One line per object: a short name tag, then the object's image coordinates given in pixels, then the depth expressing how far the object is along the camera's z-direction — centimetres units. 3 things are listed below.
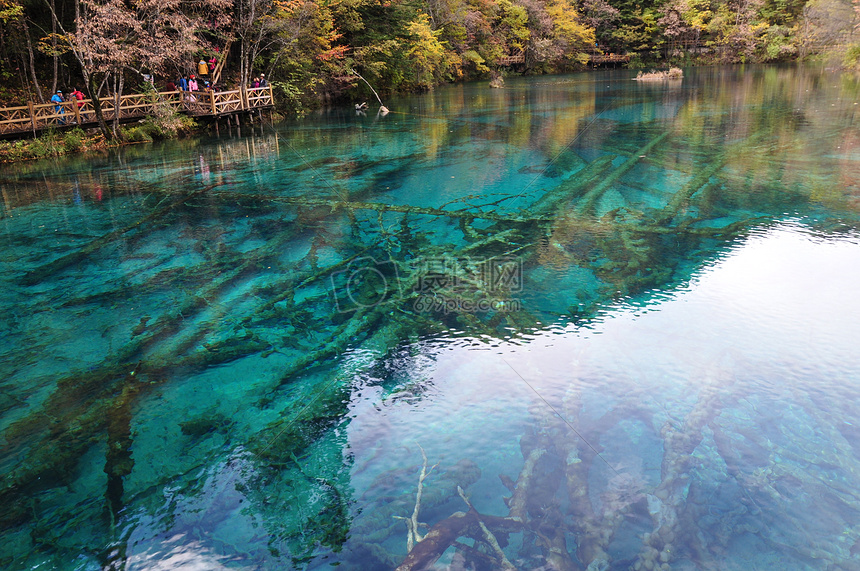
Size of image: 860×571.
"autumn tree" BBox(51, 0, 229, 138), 1752
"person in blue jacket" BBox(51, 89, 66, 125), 1977
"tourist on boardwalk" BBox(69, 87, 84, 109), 2012
